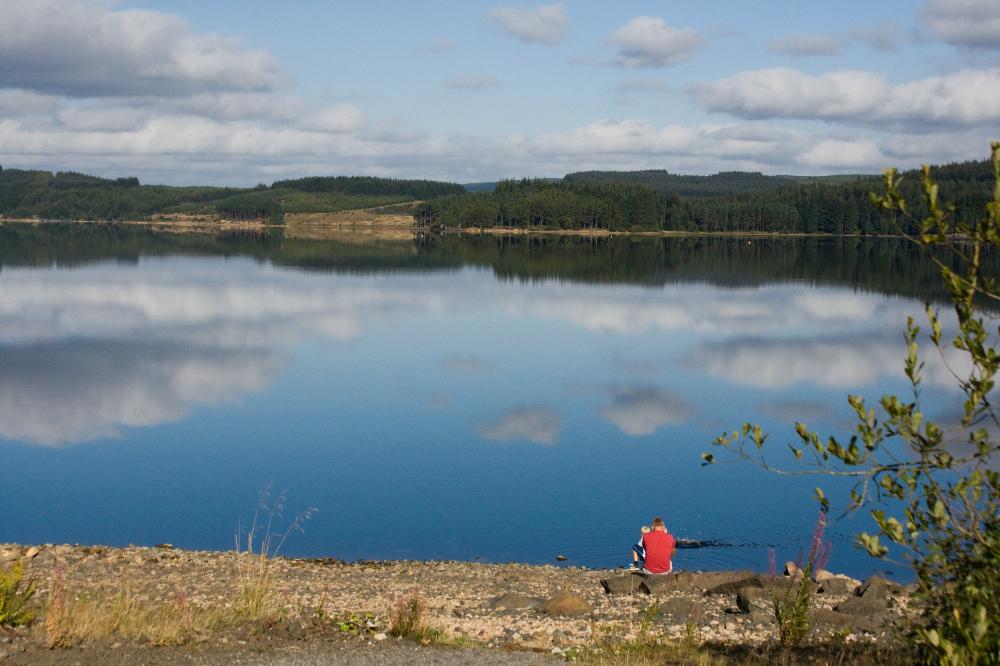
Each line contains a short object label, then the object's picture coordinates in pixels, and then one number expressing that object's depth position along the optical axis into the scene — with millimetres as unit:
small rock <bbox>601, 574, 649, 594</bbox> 15148
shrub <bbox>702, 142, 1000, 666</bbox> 6484
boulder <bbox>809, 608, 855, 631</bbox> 12317
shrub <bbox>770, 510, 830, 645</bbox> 10711
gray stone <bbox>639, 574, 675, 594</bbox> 14852
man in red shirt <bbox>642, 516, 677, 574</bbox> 15836
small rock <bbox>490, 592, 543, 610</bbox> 13883
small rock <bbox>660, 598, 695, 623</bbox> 13241
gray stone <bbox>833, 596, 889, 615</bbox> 13195
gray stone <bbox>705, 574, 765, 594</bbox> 14594
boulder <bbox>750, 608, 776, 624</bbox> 12828
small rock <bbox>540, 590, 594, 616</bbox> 13414
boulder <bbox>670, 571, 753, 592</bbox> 14969
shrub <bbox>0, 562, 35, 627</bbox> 10891
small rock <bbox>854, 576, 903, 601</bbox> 14086
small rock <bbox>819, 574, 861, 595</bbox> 14914
